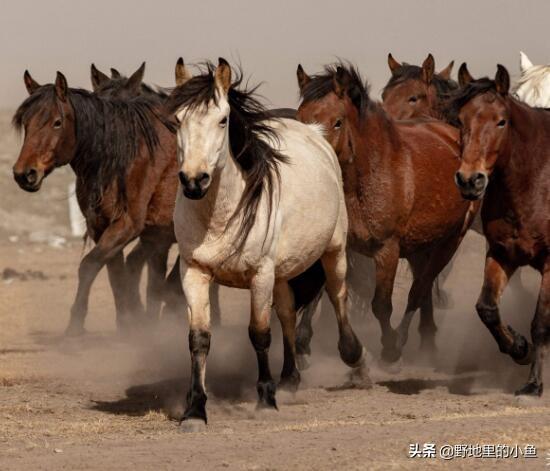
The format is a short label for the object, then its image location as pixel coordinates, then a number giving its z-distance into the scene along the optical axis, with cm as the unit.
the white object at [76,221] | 5419
